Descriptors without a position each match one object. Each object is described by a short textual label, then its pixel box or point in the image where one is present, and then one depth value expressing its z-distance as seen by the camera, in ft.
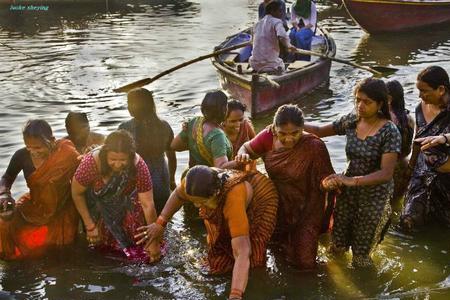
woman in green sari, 16.21
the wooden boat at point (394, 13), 56.80
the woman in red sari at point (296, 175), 13.91
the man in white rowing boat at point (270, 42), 28.55
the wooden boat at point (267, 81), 30.14
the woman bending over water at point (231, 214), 12.39
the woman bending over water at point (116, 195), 14.44
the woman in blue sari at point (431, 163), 16.69
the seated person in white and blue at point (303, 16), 40.36
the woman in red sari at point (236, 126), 17.11
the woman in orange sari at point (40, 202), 15.30
